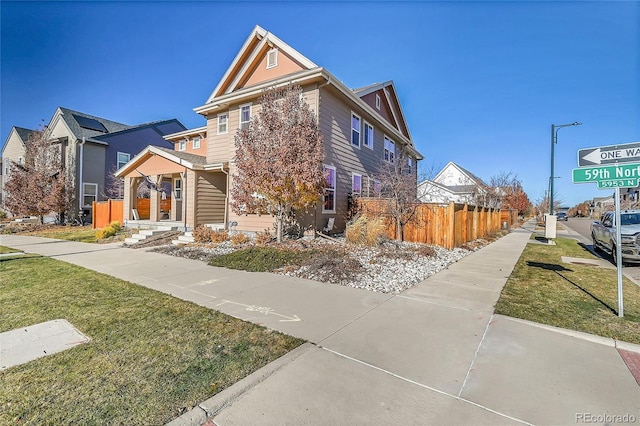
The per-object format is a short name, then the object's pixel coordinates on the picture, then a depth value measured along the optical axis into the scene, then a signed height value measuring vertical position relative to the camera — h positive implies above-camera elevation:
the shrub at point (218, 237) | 11.58 -1.14
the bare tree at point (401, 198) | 11.39 +0.58
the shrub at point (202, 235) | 11.66 -1.08
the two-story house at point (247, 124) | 12.09 +3.41
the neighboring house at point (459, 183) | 23.76 +3.87
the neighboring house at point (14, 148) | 25.43 +5.20
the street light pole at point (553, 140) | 17.24 +4.63
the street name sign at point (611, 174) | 4.46 +0.68
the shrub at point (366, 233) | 10.25 -0.76
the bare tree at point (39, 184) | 19.30 +1.44
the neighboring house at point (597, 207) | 61.24 +2.17
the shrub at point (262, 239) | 10.73 -1.09
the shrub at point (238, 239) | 10.96 -1.15
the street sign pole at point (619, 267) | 4.61 -0.80
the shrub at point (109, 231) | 14.02 -1.24
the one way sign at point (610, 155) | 4.50 +1.01
